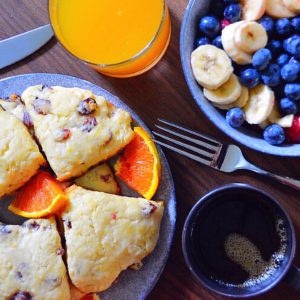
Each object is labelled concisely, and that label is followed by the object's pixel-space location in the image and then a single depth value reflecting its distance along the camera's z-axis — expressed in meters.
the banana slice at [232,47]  0.29
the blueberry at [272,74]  0.29
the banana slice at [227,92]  0.29
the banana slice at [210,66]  0.29
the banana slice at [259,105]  0.29
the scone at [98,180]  0.32
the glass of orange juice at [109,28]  0.32
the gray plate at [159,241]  0.32
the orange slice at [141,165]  0.31
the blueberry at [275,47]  0.29
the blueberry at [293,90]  0.28
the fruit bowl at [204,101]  0.29
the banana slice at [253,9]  0.29
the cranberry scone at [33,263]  0.30
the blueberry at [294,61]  0.28
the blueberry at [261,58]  0.28
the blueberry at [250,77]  0.29
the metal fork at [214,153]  0.32
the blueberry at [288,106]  0.29
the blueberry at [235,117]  0.29
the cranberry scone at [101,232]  0.30
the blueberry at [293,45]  0.28
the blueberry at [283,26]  0.29
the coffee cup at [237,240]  0.30
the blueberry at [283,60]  0.29
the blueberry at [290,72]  0.28
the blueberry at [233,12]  0.29
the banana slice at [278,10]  0.29
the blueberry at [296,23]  0.29
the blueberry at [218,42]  0.30
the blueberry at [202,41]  0.30
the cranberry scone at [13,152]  0.30
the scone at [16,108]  0.31
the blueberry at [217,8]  0.30
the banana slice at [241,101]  0.30
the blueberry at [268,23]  0.29
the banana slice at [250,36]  0.28
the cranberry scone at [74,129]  0.30
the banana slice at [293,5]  0.29
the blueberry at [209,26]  0.29
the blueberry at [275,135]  0.29
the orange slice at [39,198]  0.30
